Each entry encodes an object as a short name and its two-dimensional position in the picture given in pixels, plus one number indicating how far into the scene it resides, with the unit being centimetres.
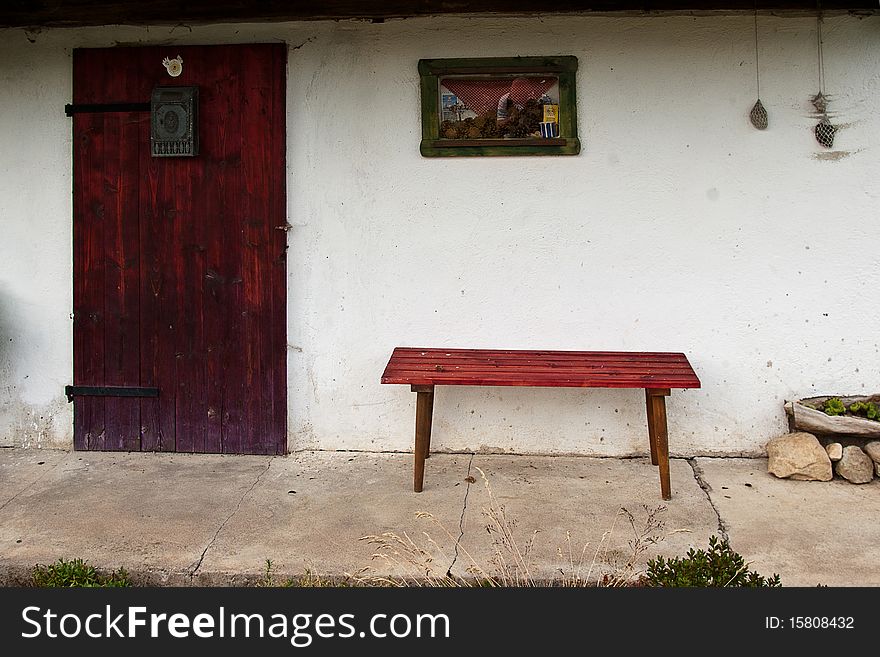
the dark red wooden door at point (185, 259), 465
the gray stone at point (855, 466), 421
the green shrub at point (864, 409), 436
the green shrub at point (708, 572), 275
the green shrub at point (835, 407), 436
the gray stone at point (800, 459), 425
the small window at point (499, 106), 449
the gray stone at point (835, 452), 428
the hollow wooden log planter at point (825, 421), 425
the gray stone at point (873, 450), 423
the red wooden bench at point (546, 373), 397
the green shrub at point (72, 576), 319
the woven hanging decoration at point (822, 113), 439
